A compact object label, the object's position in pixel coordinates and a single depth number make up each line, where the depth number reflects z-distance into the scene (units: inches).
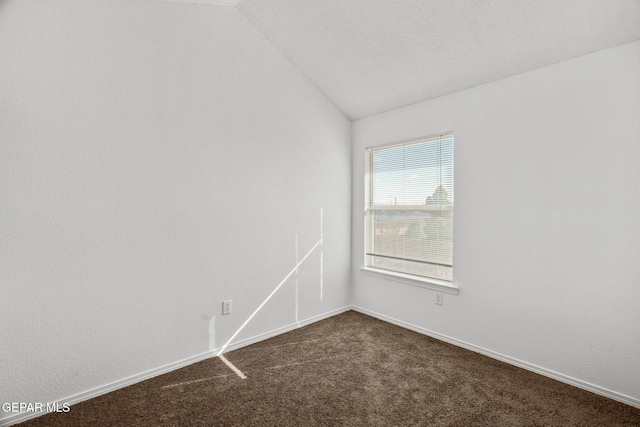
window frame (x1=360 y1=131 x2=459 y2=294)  113.9
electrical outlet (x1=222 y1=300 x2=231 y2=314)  104.5
